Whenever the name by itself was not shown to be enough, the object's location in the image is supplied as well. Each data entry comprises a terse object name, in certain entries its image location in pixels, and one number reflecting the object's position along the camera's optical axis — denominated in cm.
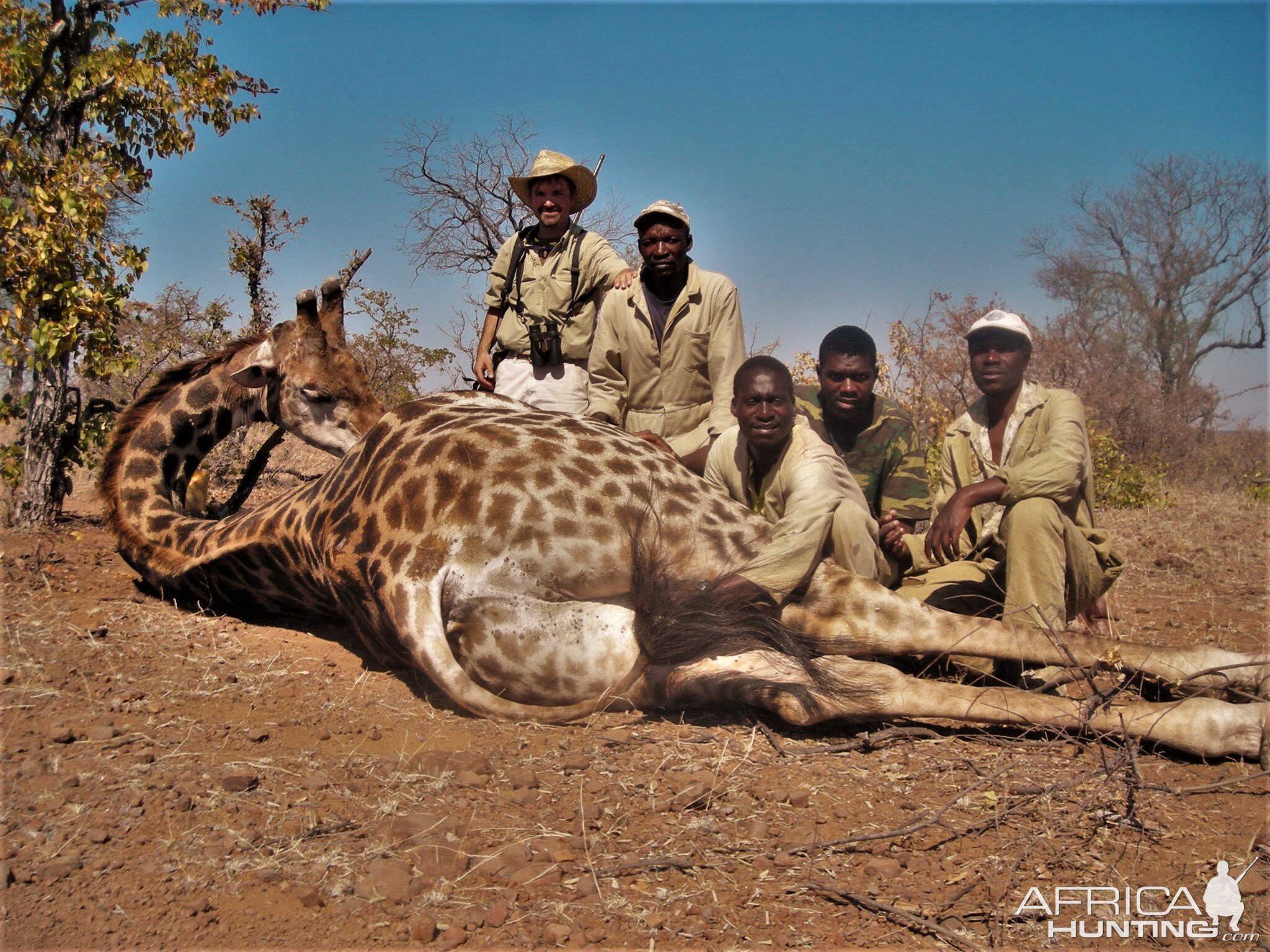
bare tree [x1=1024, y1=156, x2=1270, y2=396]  1558
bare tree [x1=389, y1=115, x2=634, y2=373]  1009
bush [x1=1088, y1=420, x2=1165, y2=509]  885
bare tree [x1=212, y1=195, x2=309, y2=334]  879
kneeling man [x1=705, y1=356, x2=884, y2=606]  351
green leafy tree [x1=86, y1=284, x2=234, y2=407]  872
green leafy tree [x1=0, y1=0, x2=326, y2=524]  536
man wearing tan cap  504
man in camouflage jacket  451
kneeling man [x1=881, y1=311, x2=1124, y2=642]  381
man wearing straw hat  578
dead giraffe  327
